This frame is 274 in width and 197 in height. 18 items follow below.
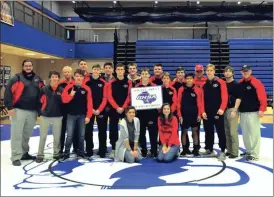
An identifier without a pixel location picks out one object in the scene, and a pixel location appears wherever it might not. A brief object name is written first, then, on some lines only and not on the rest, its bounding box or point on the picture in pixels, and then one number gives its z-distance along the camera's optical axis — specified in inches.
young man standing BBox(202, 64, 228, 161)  185.6
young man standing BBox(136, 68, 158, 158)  187.8
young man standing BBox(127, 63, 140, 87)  188.4
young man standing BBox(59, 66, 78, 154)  186.1
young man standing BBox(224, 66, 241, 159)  187.3
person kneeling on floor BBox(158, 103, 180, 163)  181.8
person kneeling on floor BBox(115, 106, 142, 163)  177.6
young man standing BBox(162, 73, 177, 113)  192.4
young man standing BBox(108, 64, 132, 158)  187.9
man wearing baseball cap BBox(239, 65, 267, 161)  182.1
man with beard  171.8
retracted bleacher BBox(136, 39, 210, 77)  518.0
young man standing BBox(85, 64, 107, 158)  190.4
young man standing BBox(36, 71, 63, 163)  180.1
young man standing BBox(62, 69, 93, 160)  182.2
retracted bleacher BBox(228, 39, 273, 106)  508.4
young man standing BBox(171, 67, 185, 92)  200.4
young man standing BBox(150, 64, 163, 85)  196.2
